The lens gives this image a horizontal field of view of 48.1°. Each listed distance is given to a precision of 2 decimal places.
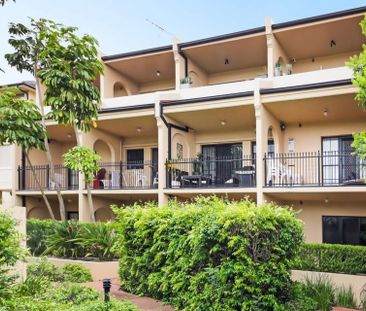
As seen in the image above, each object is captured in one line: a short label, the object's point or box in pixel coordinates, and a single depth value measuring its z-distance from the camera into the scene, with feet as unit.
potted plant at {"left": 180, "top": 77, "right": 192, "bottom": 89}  59.82
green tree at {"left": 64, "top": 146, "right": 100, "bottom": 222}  50.08
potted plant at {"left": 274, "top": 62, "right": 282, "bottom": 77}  54.80
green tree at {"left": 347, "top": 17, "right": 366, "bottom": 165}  26.11
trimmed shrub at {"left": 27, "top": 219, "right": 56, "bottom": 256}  47.39
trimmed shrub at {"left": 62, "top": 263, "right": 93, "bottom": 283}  38.50
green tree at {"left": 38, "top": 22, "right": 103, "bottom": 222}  50.06
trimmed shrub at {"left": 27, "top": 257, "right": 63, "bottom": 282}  37.35
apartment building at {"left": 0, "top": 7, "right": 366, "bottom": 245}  49.52
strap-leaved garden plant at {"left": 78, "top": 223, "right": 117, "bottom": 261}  42.98
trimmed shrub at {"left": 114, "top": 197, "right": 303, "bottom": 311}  24.17
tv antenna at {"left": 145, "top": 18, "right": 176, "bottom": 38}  70.85
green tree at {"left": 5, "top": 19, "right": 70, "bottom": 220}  53.36
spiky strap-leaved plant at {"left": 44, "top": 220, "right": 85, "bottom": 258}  44.50
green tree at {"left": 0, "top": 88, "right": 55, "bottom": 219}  44.96
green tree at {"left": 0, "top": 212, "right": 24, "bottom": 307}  23.25
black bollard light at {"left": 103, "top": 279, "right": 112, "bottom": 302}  24.99
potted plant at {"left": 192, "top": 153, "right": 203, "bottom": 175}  57.80
